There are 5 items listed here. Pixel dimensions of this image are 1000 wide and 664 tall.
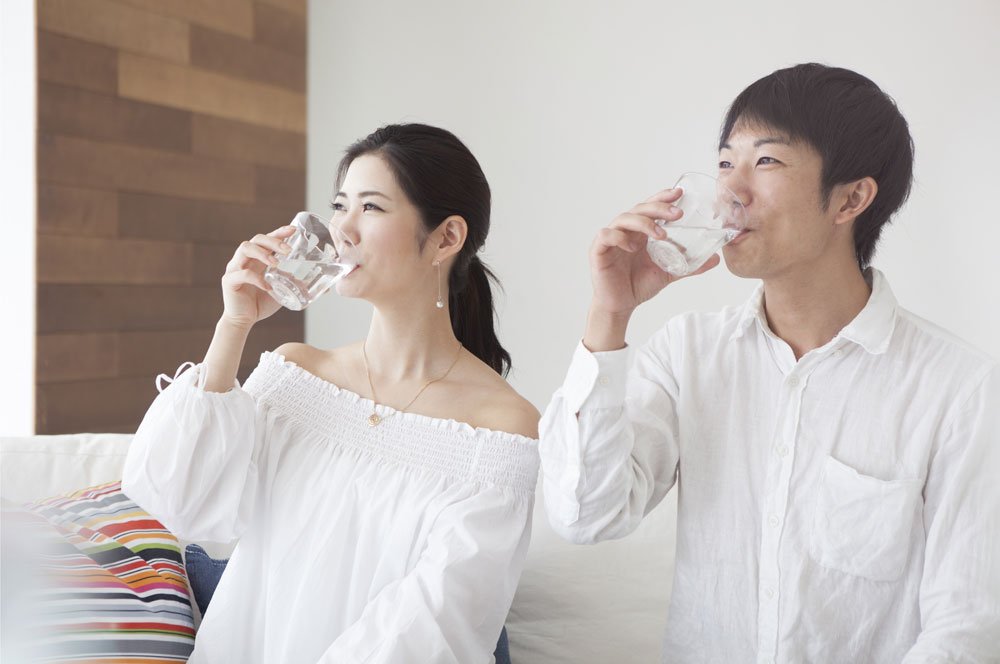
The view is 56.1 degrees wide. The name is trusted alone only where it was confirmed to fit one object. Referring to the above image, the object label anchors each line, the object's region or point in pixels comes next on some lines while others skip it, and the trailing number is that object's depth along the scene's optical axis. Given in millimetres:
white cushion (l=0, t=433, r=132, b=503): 1985
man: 1296
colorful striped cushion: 1505
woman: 1443
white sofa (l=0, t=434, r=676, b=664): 1841
